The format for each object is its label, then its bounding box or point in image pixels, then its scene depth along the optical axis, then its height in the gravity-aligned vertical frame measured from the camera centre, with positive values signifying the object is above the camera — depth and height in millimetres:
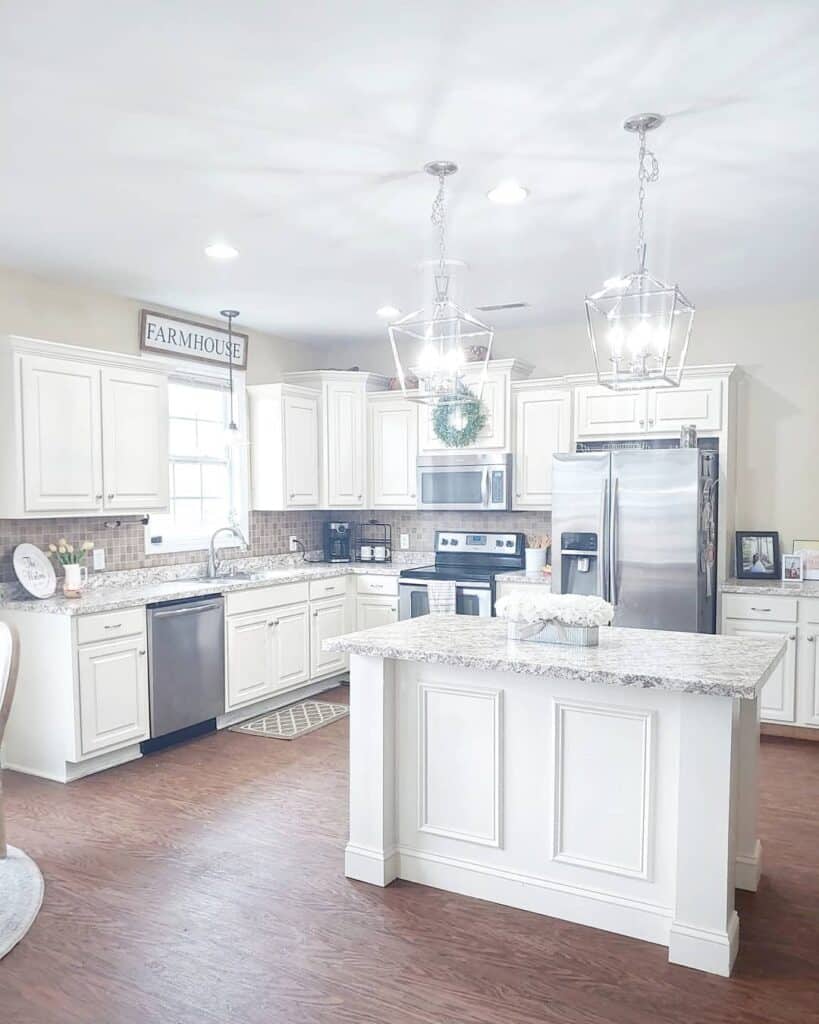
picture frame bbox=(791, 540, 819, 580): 5039 -467
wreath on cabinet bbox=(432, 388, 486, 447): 5590 +416
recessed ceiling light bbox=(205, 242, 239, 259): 3898 +1172
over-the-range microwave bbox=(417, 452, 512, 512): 5625 +15
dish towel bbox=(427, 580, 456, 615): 5414 -778
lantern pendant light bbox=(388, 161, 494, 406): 2705 +439
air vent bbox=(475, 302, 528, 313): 5168 +1175
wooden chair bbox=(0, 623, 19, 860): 2781 -663
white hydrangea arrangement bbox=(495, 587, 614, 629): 2777 -449
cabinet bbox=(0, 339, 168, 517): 3955 +257
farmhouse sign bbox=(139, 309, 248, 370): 5051 +971
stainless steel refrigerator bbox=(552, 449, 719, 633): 4551 -294
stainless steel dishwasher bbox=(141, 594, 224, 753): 4359 -1067
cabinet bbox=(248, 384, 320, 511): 5746 +276
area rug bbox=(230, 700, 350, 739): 4816 -1522
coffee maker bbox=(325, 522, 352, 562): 6480 -490
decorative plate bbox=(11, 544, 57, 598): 4141 -475
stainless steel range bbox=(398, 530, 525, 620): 5391 -624
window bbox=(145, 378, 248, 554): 5340 +65
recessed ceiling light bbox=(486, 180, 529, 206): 3148 +1190
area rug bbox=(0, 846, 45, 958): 2602 -1493
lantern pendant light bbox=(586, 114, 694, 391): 2234 +431
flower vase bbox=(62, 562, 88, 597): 4238 -534
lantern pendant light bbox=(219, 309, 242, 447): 5055 +396
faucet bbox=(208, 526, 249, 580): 5266 -516
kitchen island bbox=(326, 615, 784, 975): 2389 -990
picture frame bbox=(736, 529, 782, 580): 5117 -459
